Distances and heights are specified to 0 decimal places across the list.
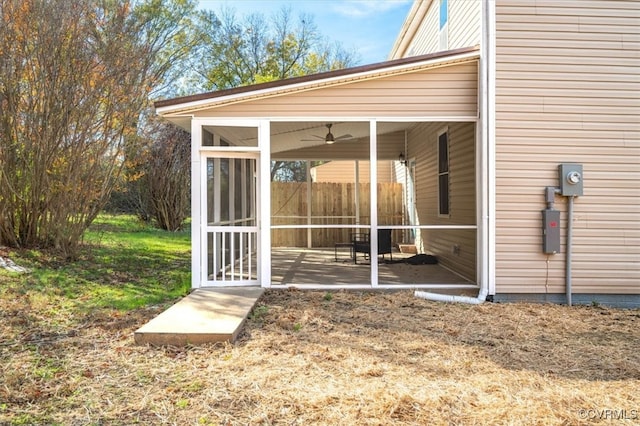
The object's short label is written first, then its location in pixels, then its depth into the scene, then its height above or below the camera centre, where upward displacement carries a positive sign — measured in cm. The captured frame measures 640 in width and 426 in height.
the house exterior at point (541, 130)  625 +103
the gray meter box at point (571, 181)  614 +35
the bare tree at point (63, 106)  795 +183
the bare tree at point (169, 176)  1639 +116
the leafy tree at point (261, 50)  2453 +838
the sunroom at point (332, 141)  646 +77
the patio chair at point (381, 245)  898 -68
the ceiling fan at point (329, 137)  937 +151
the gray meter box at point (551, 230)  615 -28
